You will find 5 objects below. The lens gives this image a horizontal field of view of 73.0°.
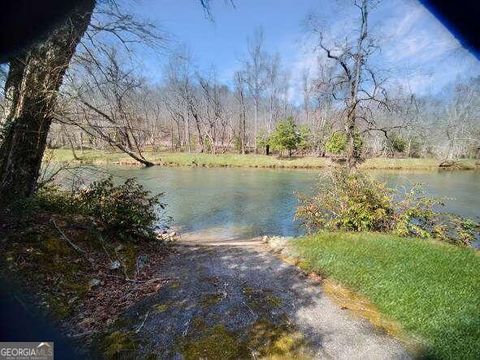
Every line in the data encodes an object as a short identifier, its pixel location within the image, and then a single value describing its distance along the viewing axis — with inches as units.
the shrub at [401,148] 1406.7
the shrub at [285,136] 1449.3
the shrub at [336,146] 1220.3
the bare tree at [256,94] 1793.8
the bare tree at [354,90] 443.6
